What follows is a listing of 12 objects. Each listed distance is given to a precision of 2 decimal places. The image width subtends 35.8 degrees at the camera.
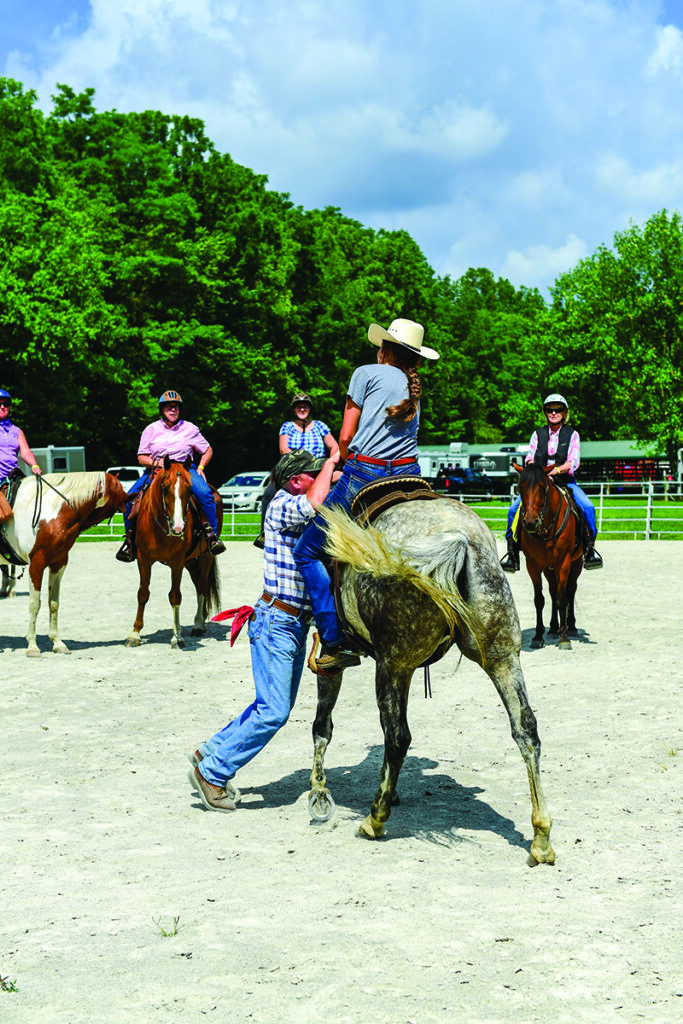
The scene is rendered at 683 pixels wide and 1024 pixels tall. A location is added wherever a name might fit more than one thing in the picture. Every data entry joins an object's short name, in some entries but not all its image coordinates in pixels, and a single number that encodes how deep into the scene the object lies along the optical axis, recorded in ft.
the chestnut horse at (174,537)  38.65
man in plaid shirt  20.30
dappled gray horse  17.84
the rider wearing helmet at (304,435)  40.78
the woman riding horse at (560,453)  40.16
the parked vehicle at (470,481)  175.09
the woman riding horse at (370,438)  20.01
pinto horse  38.45
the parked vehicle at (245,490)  128.88
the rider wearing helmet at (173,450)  40.52
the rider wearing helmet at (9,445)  38.19
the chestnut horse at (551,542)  37.99
